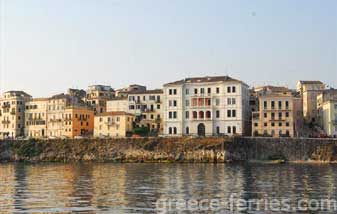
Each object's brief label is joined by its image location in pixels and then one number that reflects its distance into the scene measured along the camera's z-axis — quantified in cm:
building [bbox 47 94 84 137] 12862
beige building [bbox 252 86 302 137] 10944
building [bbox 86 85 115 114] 13759
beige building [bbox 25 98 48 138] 13262
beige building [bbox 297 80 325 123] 12725
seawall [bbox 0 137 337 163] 9844
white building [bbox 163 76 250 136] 10969
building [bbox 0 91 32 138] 13588
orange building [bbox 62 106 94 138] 12638
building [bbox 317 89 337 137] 10969
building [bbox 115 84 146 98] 13562
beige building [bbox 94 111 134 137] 12025
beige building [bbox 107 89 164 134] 12469
